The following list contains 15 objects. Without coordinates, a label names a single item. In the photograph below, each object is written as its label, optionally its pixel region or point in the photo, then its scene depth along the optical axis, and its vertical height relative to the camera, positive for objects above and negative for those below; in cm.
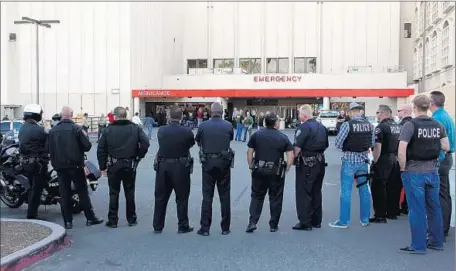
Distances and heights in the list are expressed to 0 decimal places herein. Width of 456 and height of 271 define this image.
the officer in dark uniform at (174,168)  734 -67
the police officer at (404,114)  803 +13
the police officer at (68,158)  763 -56
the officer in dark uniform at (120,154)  766 -50
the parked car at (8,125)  2197 -22
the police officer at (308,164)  755 -62
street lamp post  2691 +527
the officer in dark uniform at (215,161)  726 -57
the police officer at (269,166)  738 -64
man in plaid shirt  759 -50
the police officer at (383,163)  812 -65
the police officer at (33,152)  804 -50
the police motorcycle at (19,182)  855 -106
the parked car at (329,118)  3523 +27
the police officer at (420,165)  618 -52
